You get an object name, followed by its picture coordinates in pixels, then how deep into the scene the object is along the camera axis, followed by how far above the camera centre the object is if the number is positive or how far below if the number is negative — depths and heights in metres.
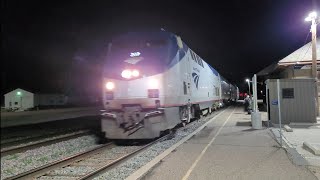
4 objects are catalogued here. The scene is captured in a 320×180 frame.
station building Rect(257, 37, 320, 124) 17.67 -0.01
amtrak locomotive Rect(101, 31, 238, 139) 12.33 +0.56
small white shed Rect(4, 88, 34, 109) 56.47 +0.53
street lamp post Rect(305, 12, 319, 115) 20.11 +3.30
